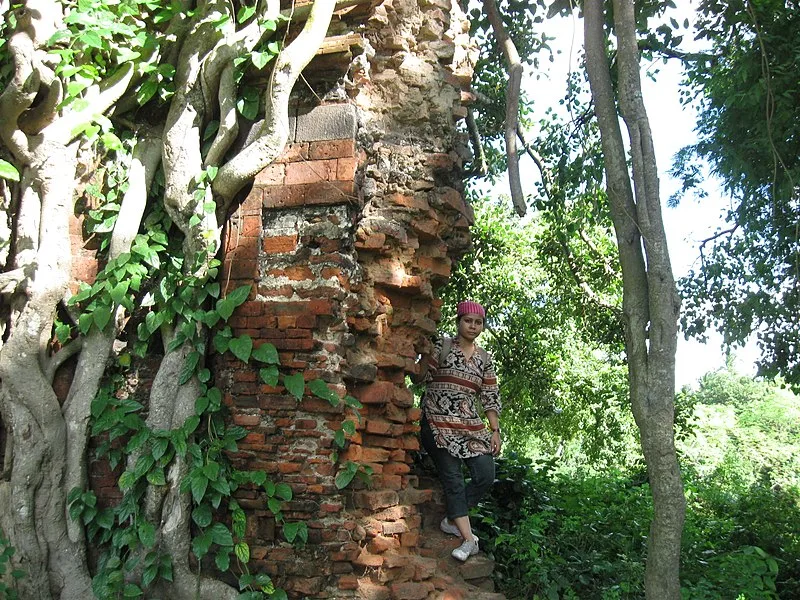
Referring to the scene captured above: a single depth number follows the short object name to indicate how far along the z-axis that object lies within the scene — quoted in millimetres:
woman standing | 5008
